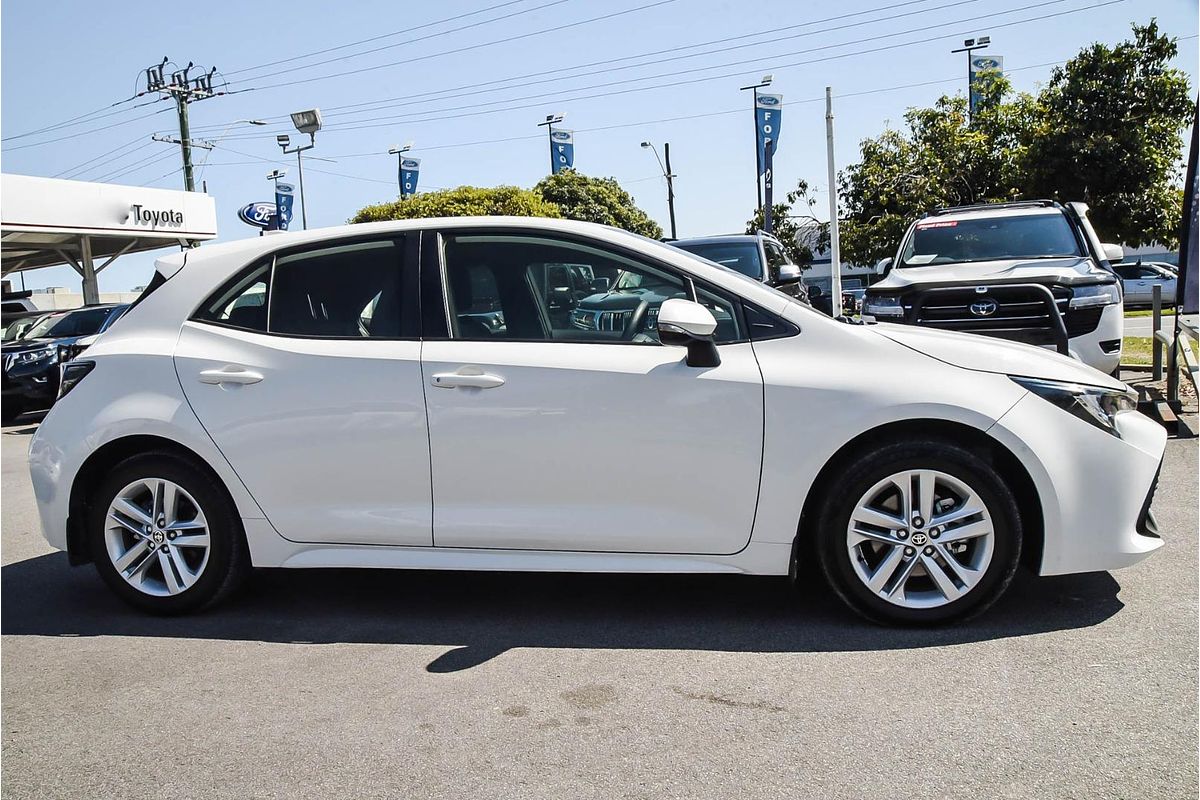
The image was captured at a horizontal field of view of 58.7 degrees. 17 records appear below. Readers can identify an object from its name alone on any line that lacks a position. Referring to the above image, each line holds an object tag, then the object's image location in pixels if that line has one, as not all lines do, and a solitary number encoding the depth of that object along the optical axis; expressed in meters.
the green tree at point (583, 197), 55.75
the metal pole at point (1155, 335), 10.10
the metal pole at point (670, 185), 51.09
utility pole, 32.22
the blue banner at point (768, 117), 34.59
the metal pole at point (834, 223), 11.10
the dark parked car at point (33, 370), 14.59
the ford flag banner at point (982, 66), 23.44
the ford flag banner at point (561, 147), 52.59
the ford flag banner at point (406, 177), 52.41
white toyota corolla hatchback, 4.10
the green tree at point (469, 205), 44.25
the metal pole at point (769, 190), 31.36
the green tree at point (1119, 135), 20.67
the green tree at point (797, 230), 30.27
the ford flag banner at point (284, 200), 43.25
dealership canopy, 27.95
